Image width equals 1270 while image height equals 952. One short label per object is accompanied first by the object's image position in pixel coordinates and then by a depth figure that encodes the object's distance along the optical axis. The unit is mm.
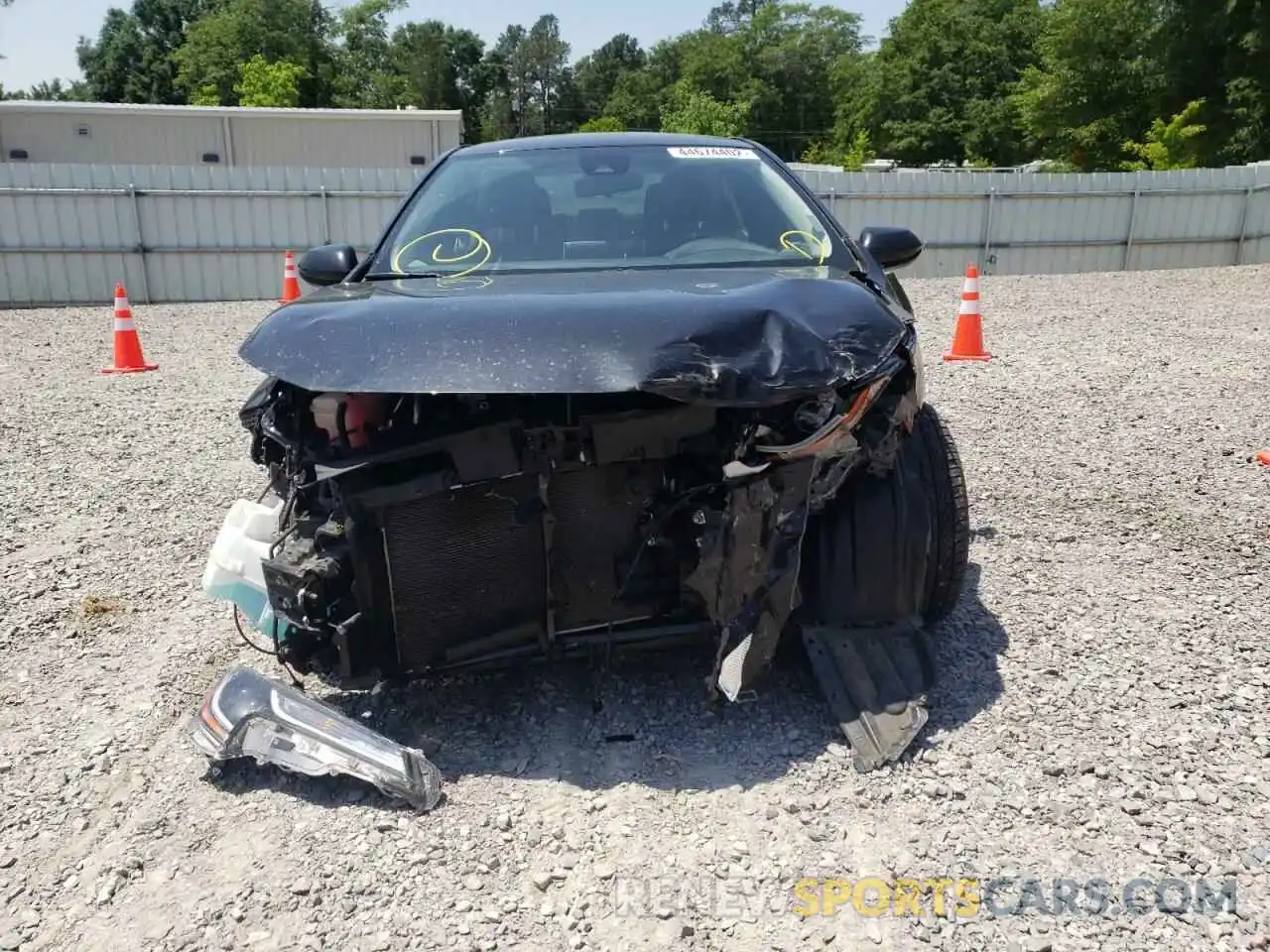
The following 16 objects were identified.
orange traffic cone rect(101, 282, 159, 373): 8484
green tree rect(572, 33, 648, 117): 88125
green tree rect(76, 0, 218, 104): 60125
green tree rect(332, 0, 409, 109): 58375
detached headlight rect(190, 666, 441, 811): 2404
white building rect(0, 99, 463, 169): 19938
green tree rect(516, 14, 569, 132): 88375
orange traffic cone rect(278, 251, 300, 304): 11812
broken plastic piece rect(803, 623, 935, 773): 2562
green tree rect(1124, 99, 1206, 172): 26609
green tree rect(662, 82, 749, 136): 51125
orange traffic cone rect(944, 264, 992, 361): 8172
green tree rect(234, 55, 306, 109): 44812
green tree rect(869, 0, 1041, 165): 47031
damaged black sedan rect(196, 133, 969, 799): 2268
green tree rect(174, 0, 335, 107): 51312
